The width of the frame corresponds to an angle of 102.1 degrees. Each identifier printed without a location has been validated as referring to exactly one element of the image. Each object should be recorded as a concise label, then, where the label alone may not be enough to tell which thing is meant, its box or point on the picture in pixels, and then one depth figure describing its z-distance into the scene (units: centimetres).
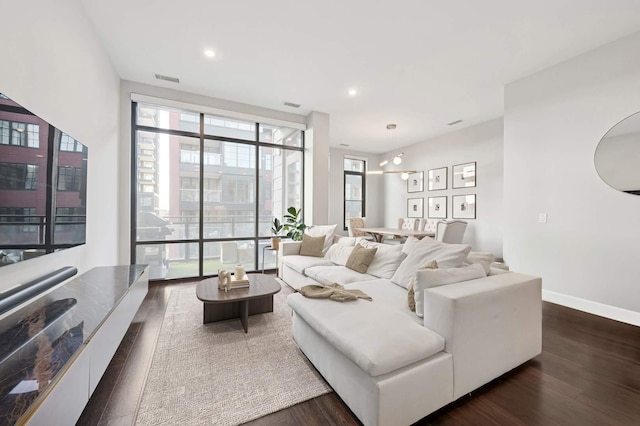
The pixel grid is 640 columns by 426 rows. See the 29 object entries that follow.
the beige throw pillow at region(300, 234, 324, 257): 423
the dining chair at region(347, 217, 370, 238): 671
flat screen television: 144
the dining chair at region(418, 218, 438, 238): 618
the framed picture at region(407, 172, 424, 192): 715
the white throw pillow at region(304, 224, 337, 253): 434
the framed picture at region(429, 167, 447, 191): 651
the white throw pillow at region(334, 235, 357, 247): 388
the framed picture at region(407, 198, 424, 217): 711
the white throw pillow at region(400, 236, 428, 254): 277
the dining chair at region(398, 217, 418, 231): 669
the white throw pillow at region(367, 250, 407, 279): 292
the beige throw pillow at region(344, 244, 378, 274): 317
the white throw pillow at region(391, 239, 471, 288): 227
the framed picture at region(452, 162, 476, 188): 586
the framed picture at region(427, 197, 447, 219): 649
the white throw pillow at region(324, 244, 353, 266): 363
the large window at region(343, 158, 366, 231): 816
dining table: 537
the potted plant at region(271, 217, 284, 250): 458
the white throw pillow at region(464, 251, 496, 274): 226
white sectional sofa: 135
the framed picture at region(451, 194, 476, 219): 589
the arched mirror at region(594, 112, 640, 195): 275
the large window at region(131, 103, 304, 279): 424
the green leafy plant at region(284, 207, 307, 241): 501
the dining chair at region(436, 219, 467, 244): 473
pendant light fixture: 582
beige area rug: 155
